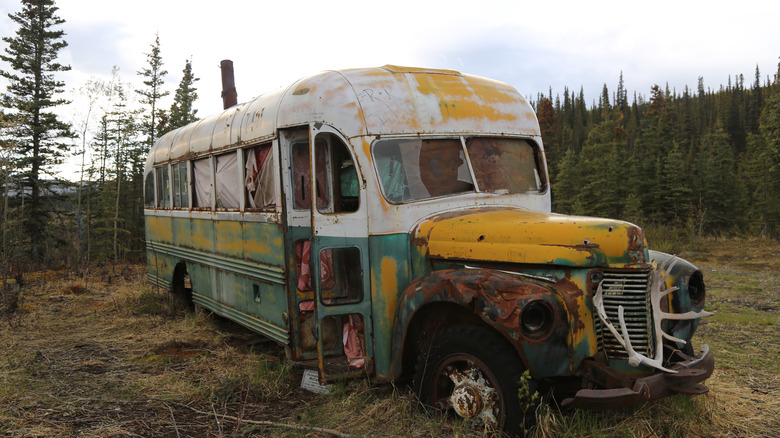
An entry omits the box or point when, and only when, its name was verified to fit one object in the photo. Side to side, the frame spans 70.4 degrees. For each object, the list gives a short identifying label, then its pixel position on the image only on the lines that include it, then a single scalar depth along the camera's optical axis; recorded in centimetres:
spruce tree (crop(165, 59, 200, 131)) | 3167
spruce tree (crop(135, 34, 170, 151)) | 2877
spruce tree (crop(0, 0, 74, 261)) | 2402
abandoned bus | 325
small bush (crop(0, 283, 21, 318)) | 873
